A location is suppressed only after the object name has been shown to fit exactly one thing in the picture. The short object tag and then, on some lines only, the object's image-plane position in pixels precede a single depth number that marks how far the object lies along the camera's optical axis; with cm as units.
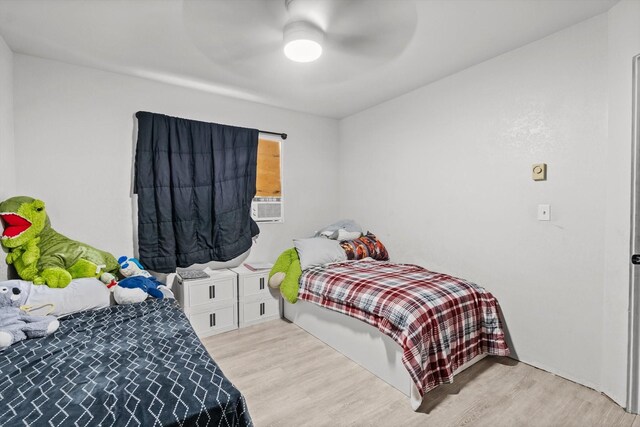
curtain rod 373
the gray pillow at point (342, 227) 377
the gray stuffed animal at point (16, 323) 160
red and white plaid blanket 202
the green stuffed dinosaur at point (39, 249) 217
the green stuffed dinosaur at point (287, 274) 310
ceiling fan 183
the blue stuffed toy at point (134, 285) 225
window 371
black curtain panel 292
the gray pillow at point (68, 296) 197
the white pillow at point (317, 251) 321
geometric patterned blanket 110
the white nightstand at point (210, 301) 291
